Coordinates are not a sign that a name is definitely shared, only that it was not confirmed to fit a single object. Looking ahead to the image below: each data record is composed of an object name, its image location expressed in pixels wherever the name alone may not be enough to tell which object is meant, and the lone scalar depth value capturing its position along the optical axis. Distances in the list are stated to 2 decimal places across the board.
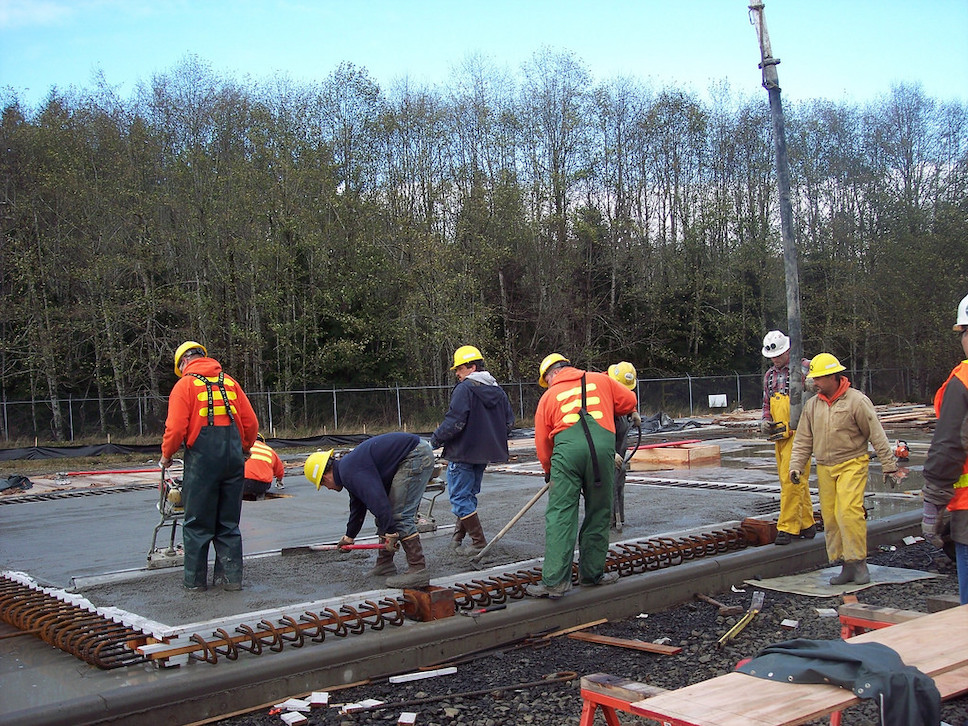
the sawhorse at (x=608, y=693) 3.46
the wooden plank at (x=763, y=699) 2.95
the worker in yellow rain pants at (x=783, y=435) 8.08
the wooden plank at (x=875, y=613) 4.58
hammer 6.50
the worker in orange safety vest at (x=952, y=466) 4.75
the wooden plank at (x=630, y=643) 5.58
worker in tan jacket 7.12
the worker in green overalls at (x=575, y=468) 6.35
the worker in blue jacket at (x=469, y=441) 8.13
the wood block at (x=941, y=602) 5.32
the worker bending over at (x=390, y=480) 6.57
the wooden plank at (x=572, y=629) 6.11
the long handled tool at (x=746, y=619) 5.84
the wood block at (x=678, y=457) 14.99
